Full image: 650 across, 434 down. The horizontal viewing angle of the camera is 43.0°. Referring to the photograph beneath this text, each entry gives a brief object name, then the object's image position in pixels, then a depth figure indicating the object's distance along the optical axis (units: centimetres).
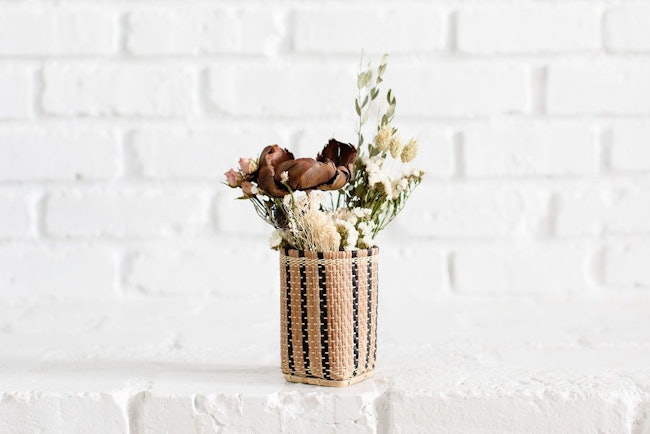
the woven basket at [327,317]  78
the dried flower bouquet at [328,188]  77
